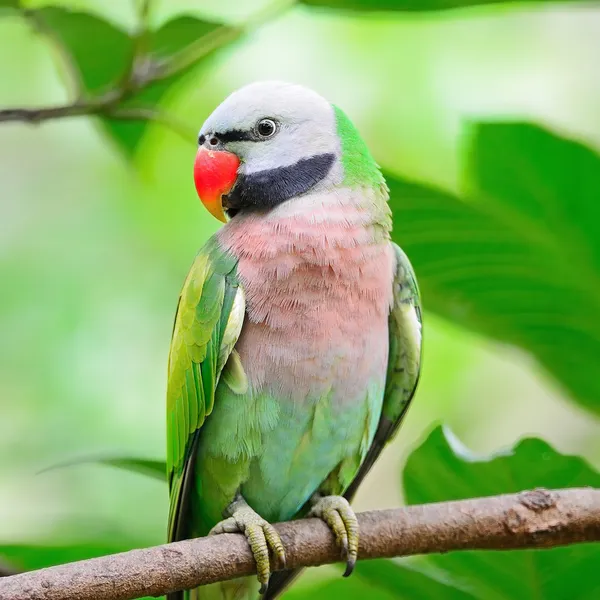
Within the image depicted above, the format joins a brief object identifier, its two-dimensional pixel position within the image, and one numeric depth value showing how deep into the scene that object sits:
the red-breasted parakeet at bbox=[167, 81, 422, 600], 4.49
